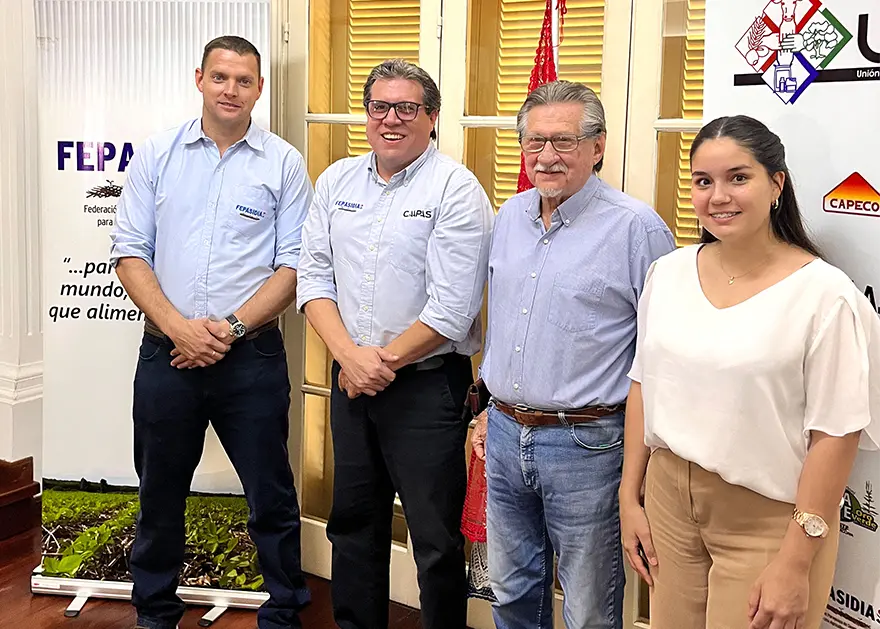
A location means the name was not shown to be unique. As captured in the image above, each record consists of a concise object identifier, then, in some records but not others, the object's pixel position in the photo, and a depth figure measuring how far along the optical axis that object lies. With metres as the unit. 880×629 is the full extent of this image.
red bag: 2.46
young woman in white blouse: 1.61
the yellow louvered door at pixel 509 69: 2.65
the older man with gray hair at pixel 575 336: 2.05
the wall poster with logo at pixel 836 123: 1.74
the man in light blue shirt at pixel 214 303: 2.74
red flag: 2.54
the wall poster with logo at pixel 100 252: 2.96
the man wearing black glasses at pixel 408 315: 2.38
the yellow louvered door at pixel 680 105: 2.44
